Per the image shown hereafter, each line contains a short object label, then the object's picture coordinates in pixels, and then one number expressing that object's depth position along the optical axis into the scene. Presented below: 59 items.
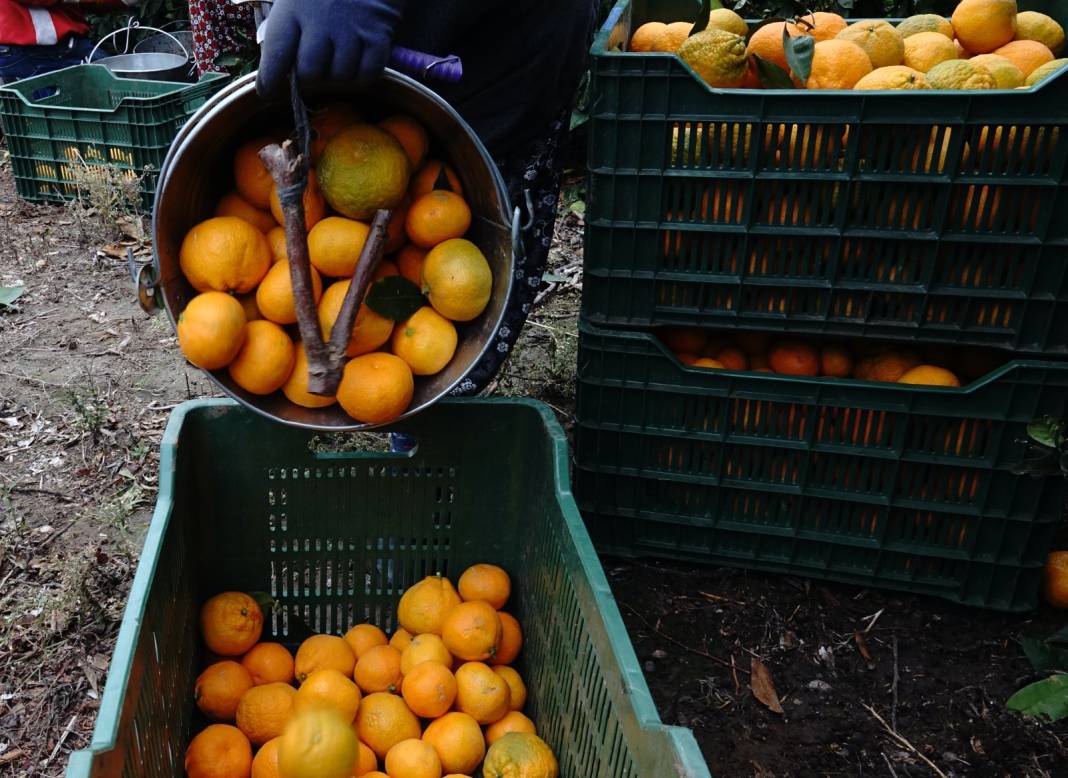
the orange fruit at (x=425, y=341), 1.59
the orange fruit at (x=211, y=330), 1.42
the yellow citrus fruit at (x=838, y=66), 1.97
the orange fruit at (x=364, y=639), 1.86
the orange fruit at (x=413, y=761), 1.58
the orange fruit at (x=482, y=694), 1.69
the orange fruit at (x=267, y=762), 1.55
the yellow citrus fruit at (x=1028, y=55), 2.04
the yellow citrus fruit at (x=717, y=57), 1.97
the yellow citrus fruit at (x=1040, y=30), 2.18
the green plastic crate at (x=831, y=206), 1.87
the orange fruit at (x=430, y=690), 1.67
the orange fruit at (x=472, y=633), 1.75
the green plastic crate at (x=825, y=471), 2.08
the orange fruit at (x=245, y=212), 1.62
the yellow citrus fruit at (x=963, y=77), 1.89
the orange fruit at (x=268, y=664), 1.80
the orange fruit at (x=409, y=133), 1.57
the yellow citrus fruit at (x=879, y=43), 2.07
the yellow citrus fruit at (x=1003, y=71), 1.94
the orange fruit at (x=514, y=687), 1.81
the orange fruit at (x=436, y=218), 1.58
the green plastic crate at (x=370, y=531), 1.61
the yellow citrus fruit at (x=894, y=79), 1.91
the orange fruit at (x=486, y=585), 1.92
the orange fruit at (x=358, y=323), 1.53
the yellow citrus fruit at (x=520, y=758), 1.56
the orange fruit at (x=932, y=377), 2.08
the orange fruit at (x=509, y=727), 1.71
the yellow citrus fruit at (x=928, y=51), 2.05
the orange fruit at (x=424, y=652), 1.75
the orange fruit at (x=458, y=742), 1.62
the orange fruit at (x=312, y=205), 1.55
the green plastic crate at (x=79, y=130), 4.46
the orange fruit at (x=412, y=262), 1.65
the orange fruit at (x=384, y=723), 1.66
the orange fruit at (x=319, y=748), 1.23
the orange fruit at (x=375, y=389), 1.50
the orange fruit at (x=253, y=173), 1.58
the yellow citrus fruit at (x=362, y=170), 1.48
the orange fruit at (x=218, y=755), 1.58
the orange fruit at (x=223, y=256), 1.48
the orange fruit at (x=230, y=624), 1.82
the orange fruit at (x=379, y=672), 1.77
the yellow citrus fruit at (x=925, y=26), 2.22
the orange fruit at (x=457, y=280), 1.56
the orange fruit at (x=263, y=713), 1.67
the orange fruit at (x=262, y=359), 1.50
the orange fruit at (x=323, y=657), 1.79
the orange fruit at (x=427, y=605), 1.84
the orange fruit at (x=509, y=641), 1.87
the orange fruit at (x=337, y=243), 1.52
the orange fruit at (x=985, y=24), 2.12
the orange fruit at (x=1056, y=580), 2.23
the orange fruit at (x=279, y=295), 1.51
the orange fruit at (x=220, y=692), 1.72
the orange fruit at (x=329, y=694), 1.65
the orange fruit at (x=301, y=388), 1.55
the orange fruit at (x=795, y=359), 2.17
